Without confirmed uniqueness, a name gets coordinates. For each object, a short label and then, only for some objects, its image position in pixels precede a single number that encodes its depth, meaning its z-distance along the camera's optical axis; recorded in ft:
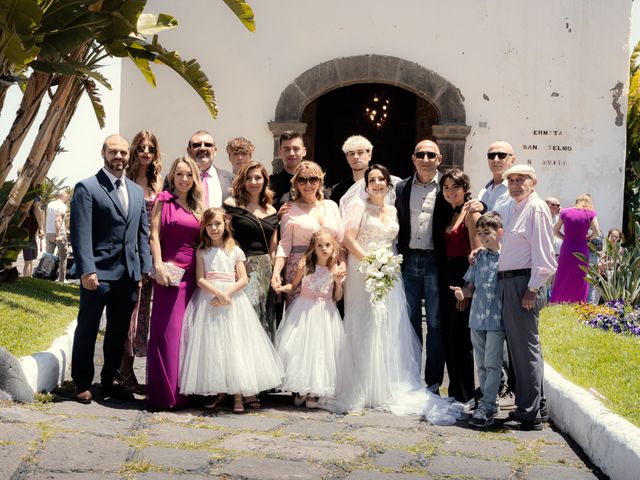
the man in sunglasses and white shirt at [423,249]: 24.16
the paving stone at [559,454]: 18.47
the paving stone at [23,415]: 19.11
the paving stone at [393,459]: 17.53
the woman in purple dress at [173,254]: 22.06
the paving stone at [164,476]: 16.01
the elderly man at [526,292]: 20.92
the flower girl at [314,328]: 22.66
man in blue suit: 21.88
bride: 22.80
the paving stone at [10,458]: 15.74
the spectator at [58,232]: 52.34
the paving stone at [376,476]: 16.60
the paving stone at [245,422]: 20.26
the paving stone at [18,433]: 17.55
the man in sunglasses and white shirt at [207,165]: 24.86
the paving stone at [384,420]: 21.15
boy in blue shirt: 21.38
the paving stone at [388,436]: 19.45
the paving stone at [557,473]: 17.21
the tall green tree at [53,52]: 22.15
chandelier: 61.36
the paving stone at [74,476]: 15.65
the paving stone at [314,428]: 19.89
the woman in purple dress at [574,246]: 40.60
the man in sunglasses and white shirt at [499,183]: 25.27
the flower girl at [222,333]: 21.80
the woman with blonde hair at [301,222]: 23.57
